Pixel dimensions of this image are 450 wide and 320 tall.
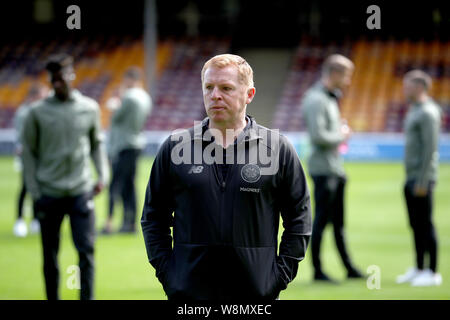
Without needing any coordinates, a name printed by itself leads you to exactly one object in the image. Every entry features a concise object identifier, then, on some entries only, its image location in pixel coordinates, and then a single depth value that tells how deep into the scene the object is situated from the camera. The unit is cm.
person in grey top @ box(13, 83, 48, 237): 2083
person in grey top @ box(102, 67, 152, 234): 2042
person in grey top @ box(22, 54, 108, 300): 1180
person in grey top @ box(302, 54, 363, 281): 1447
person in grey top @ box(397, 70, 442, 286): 1445
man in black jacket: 702
